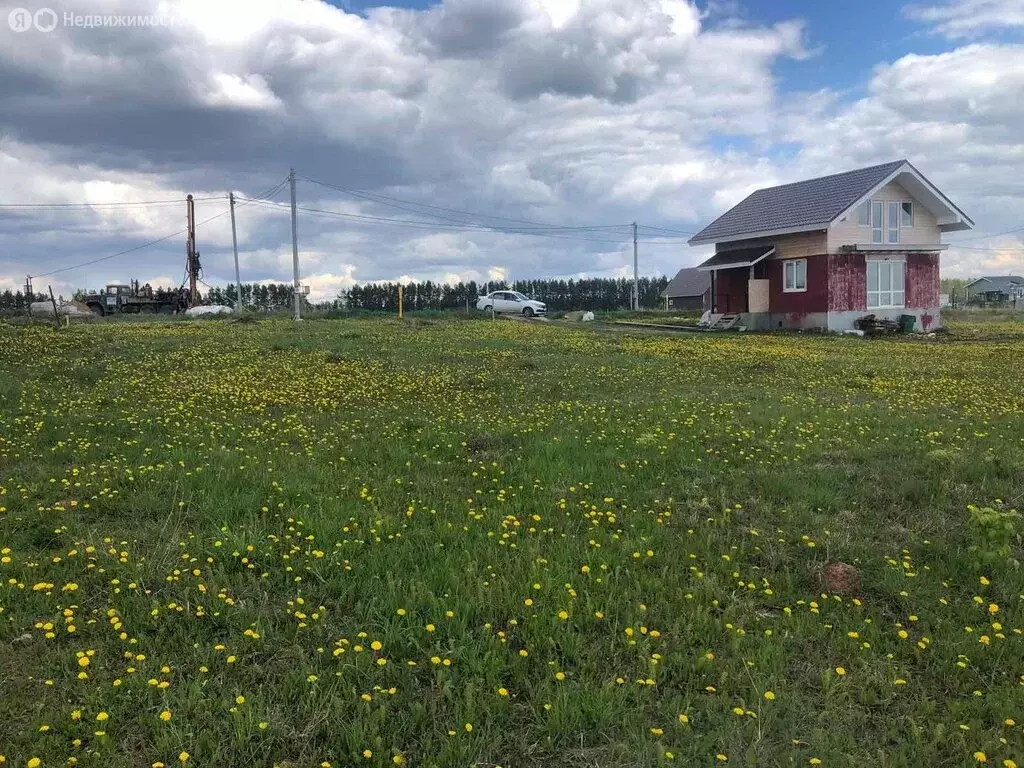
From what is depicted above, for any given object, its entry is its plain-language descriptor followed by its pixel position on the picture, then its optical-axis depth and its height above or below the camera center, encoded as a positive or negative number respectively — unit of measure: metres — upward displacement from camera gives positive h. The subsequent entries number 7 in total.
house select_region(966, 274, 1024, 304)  102.06 +5.16
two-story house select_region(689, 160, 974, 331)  33.50 +3.47
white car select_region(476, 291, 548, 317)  54.47 +2.12
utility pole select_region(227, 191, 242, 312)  48.91 +4.12
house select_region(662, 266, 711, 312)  81.12 +4.30
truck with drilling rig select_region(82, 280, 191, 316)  51.34 +2.82
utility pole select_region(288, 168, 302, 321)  39.66 +4.34
